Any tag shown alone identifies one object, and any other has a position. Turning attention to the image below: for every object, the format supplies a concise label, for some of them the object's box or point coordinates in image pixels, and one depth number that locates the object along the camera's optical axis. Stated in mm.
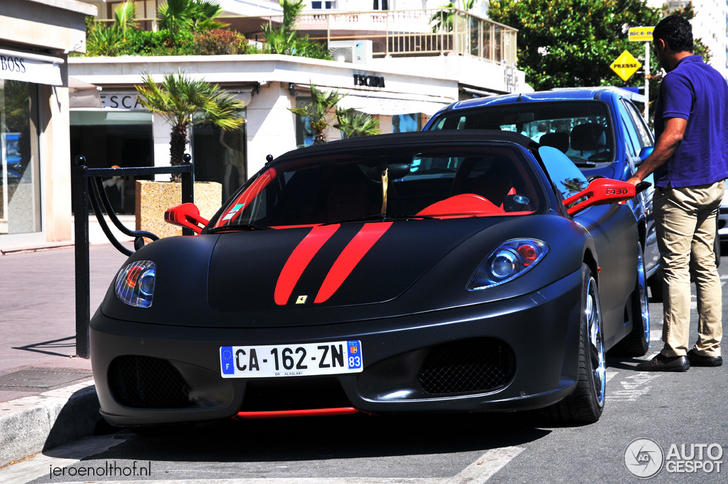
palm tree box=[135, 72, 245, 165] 18219
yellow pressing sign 24281
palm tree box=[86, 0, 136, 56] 28375
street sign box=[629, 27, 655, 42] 24766
